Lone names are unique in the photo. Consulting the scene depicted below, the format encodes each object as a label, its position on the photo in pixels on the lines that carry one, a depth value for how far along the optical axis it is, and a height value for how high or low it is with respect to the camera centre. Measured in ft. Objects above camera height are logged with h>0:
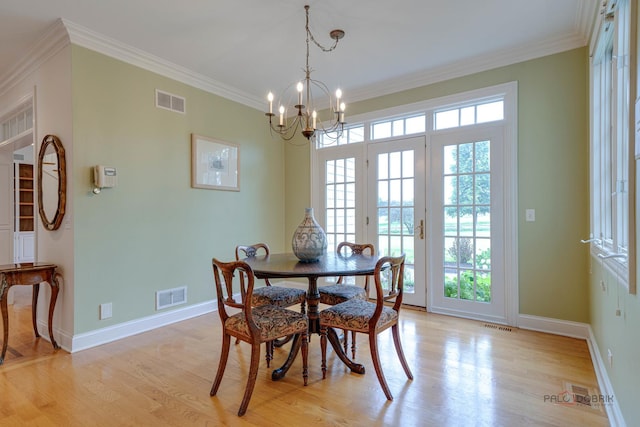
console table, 8.73 -1.73
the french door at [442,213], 11.22 -0.02
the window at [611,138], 5.70 +1.52
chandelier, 9.79 +4.99
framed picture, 12.50 +1.91
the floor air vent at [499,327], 10.67 -3.67
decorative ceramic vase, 8.18 -0.70
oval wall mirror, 9.53 +0.93
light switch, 10.58 -0.10
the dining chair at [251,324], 6.41 -2.26
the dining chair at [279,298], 8.95 -2.26
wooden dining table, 6.91 -1.21
